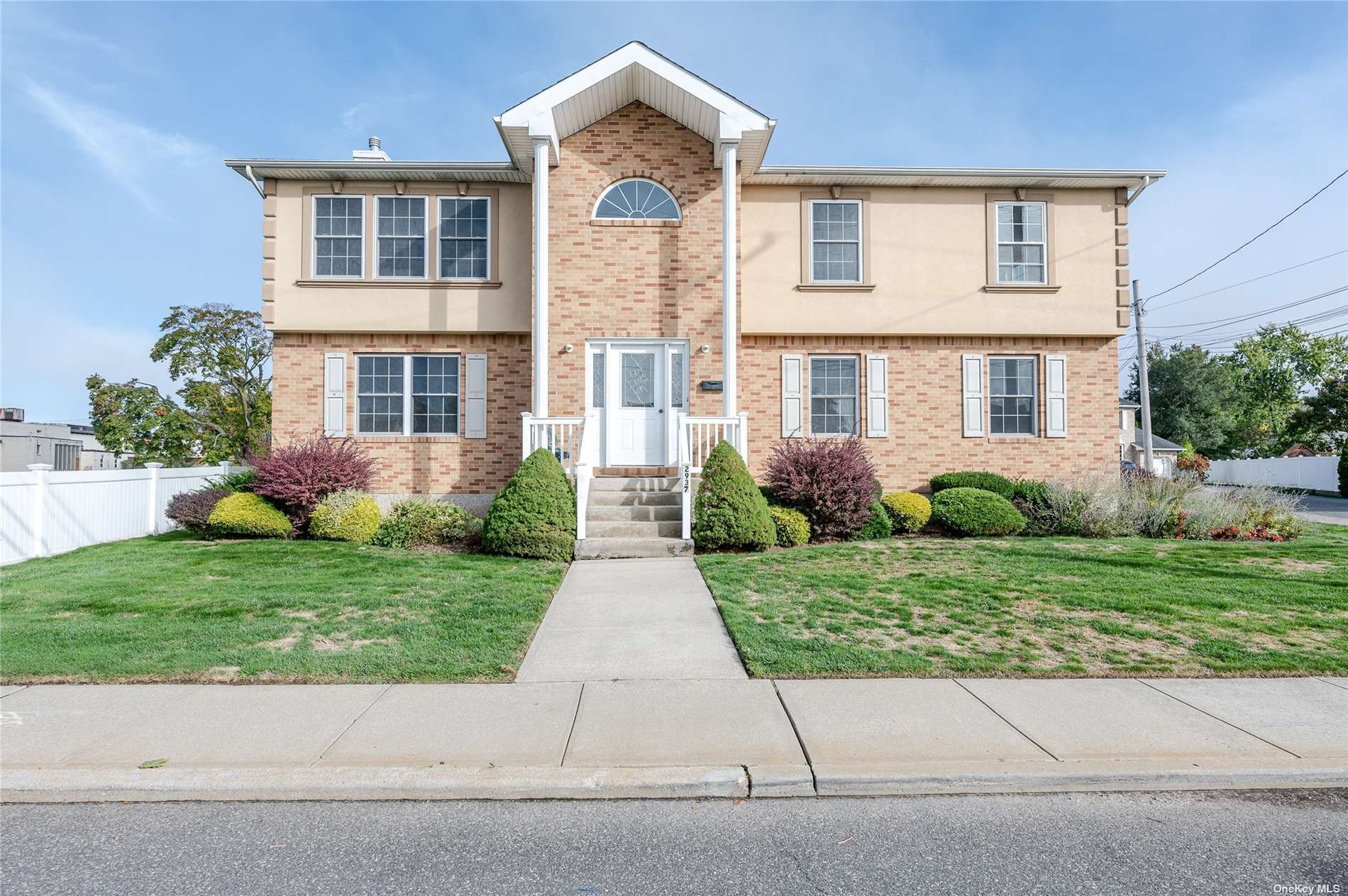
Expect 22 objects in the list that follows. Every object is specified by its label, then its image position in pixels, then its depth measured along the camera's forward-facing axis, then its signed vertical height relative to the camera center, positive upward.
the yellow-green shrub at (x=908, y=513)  12.03 -0.83
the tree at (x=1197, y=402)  45.66 +3.82
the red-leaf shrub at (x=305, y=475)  11.48 -0.21
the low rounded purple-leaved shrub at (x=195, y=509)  11.59 -0.74
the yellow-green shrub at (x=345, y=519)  11.20 -0.88
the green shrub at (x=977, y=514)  11.88 -0.85
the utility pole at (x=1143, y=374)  24.03 +2.96
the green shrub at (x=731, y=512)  10.09 -0.69
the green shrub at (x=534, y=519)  9.78 -0.76
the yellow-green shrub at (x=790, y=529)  10.77 -0.97
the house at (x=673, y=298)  12.66 +2.98
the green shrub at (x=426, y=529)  11.10 -1.01
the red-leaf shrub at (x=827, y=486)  11.08 -0.37
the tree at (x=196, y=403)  20.89 +1.68
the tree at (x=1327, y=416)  36.97 +2.38
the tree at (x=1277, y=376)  47.78 +5.74
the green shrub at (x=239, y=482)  12.43 -0.35
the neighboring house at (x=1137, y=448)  34.75 +0.73
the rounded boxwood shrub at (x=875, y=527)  11.53 -1.02
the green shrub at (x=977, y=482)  13.01 -0.35
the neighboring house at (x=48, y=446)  31.09 +0.68
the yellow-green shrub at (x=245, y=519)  11.16 -0.87
